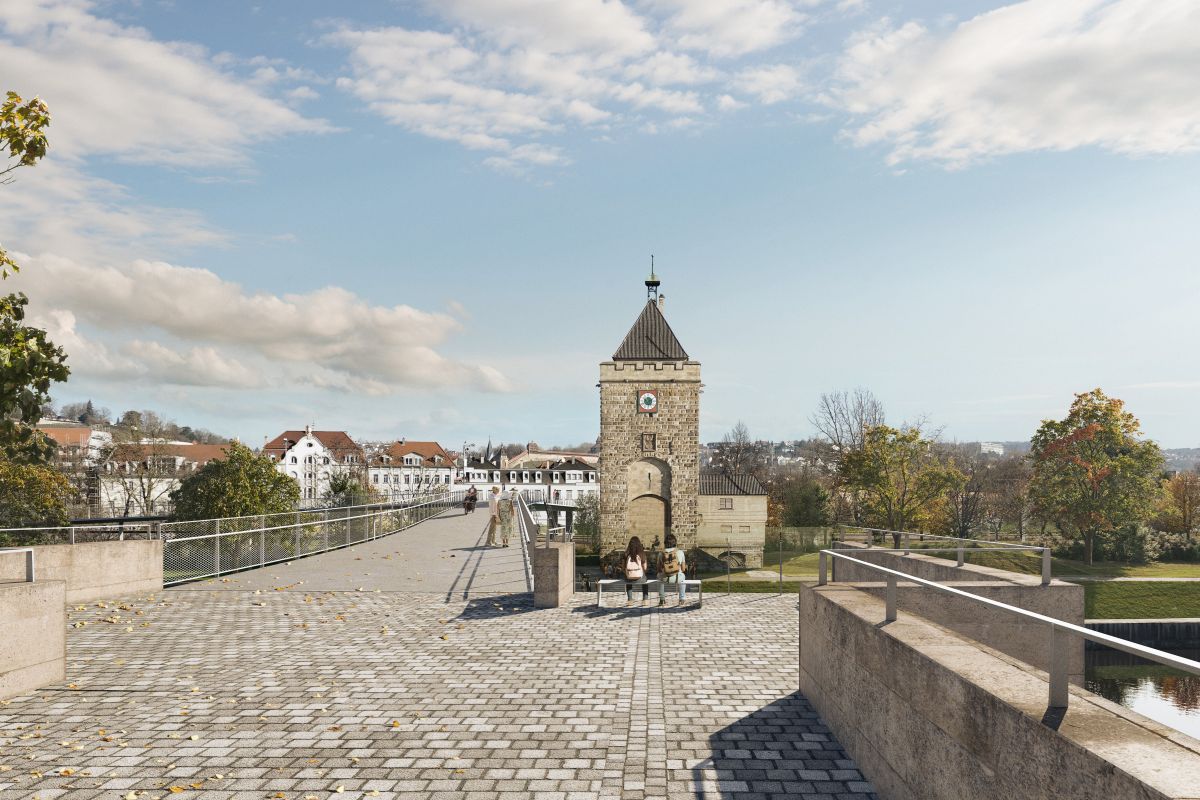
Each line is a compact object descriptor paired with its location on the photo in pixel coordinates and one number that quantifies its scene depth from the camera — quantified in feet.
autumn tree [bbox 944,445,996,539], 186.09
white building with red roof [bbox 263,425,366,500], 336.70
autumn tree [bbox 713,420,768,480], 280.61
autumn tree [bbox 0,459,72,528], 99.35
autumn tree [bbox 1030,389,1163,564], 134.00
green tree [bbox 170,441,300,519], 74.59
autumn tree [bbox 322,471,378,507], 131.85
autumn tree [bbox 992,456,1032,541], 196.12
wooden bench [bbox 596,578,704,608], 49.12
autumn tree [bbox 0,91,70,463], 29.99
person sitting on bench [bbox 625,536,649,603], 50.01
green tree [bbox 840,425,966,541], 150.61
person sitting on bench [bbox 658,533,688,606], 49.98
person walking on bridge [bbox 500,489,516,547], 80.48
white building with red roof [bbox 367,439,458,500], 393.50
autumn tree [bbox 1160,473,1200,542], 178.60
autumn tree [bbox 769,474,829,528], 189.47
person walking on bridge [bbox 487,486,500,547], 78.43
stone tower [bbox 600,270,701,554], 153.17
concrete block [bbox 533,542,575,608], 48.11
